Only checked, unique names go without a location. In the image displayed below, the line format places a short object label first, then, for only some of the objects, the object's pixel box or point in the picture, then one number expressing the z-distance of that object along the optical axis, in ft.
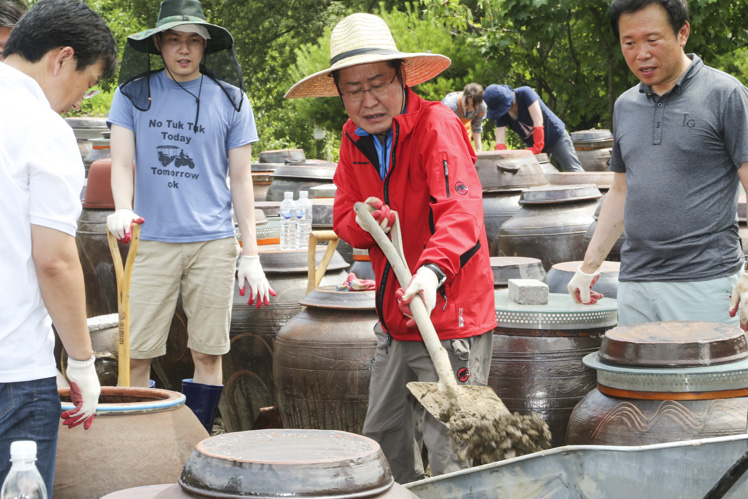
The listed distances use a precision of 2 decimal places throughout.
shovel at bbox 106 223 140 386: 12.96
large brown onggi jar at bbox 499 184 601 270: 22.70
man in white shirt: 7.75
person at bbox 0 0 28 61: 14.12
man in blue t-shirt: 14.94
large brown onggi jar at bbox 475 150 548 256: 25.61
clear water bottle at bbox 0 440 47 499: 7.13
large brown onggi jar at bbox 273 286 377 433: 15.53
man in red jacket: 10.69
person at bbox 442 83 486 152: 33.96
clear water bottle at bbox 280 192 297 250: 21.24
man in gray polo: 11.93
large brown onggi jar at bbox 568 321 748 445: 11.00
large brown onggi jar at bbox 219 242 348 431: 18.08
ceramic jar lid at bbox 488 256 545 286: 18.63
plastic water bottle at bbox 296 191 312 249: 21.44
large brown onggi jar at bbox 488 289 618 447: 14.52
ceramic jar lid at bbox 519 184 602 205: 22.84
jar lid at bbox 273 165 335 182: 31.22
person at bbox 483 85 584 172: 34.50
